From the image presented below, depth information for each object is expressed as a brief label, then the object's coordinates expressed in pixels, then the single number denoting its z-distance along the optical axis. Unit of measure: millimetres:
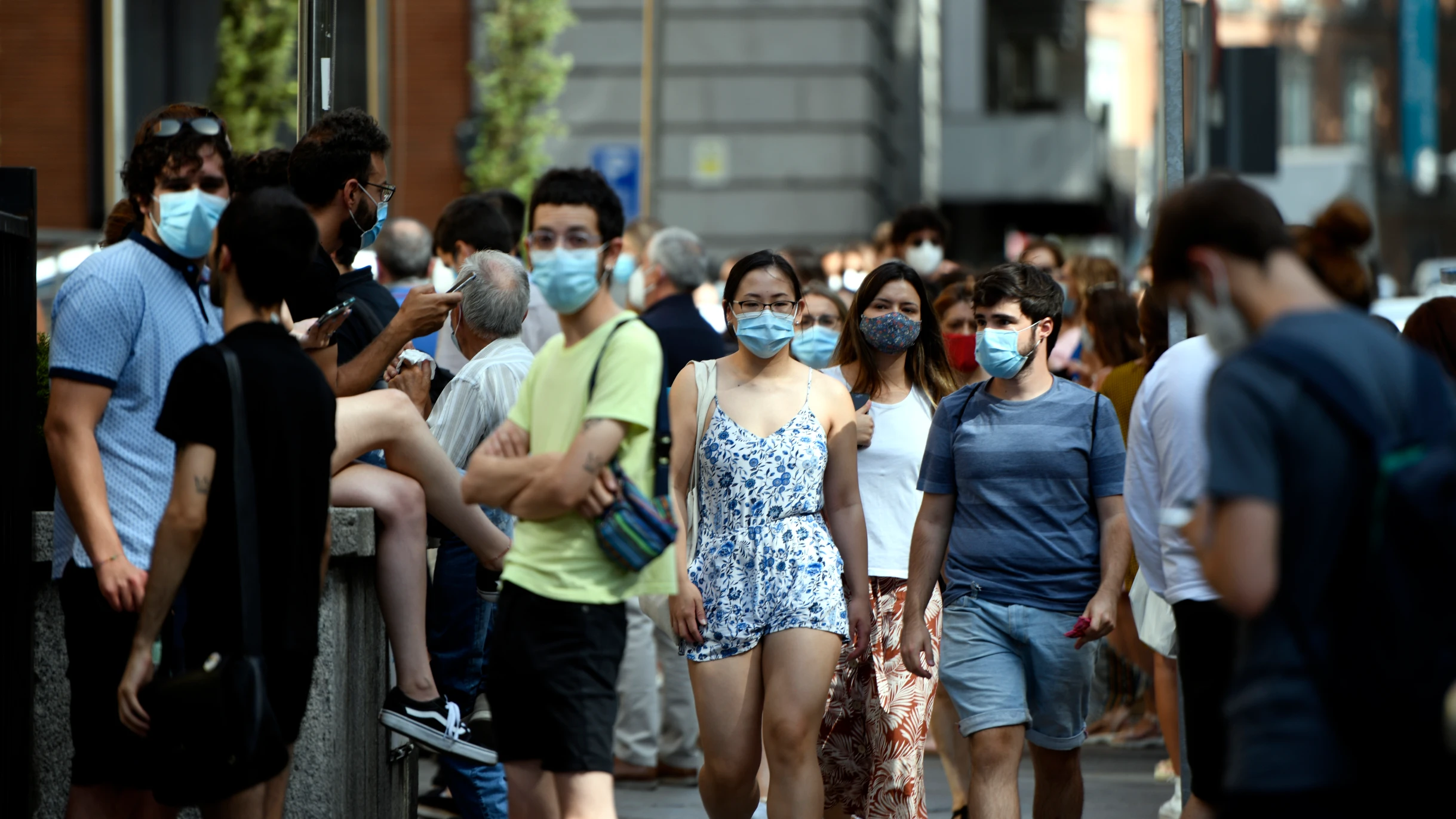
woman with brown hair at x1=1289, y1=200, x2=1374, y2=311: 12336
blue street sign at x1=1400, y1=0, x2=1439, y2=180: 139000
